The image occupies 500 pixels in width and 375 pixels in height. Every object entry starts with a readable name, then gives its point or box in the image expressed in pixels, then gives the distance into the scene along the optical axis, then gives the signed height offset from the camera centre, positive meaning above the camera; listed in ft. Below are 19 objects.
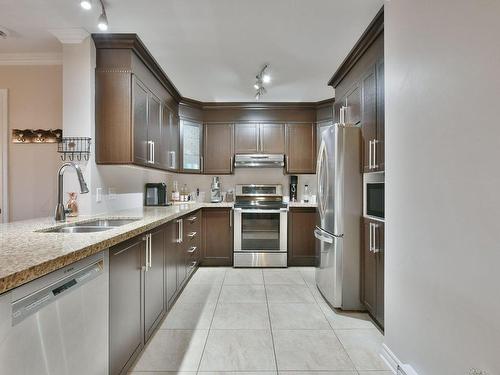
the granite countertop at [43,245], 2.84 -0.84
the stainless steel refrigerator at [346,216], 8.27 -0.85
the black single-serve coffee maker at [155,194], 11.94 -0.25
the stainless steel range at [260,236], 13.01 -2.33
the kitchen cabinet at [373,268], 6.98 -2.21
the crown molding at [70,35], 7.37 +4.30
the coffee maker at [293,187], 14.87 +0.09
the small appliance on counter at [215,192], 14.32 -0.19
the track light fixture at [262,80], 10.04 +4.36
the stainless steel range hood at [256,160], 13.98 +1.50
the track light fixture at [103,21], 6.28 +3.96
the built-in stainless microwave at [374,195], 7.06 -0.18
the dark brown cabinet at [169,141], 10.98 +2.14
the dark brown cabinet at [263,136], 14.19 +2.80
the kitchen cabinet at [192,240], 10.42 -2.24
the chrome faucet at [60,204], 6.41 -0.40
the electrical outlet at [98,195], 7.87 -0.20
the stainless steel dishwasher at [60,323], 2.74 -1.67
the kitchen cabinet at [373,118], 6.92 +1.98
